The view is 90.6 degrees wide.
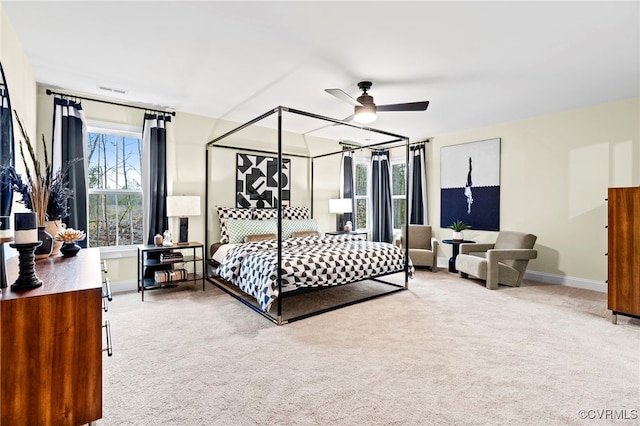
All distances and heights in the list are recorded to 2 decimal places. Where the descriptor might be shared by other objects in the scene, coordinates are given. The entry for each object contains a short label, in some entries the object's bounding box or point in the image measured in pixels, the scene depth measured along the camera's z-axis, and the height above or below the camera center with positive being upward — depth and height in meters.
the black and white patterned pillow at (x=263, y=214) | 5.32 -0.02
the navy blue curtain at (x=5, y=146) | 1.95 +0.44
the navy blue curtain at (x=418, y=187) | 6.62 +0.53
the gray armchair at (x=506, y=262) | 4.60 -0.75
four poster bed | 3.28 -0.50
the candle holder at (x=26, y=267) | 1.45 -0.25
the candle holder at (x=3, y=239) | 1.40 -0.13
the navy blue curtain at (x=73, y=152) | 3.87 +0.76
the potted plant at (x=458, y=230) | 5.57 -0.31
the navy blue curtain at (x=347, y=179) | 6.82 +0.72
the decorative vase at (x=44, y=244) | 2.30 -0.23
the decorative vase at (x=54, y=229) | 2.52 -0.13
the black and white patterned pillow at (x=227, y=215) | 4.84 -0.03
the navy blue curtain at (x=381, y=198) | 7.19 +0.33
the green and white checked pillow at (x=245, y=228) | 4.70 -0.23
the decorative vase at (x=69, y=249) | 2.50 -0.28
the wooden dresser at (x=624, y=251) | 3.07 -0.39
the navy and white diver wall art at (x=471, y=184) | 5.66 +0.53
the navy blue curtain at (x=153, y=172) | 4.51 +0.59
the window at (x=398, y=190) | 7.34 +0.52
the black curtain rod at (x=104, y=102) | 3.91 +1.50
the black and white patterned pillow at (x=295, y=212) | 5.76 +0.01
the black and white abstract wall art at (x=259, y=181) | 5.47 +0.57
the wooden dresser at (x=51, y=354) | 1.35 -0.64
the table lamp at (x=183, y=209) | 4.37 +0.06
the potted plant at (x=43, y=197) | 2.13 +0.12
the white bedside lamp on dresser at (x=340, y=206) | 6.32 +0.13
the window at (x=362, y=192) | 7.34 +0.47
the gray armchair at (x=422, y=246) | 5.78 -0.65
